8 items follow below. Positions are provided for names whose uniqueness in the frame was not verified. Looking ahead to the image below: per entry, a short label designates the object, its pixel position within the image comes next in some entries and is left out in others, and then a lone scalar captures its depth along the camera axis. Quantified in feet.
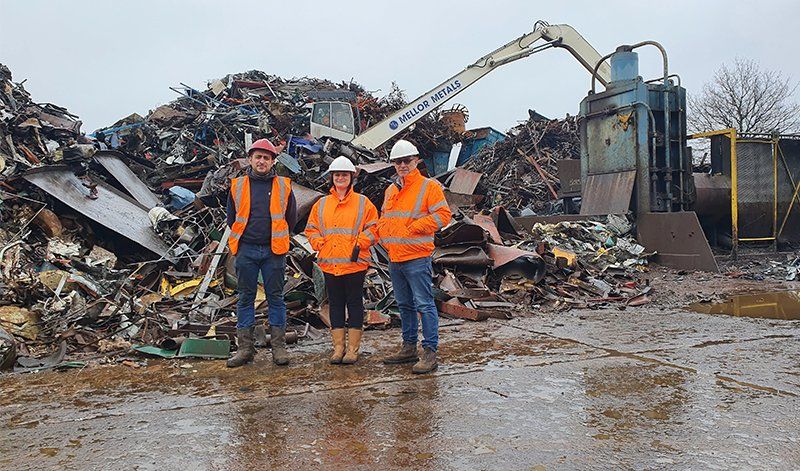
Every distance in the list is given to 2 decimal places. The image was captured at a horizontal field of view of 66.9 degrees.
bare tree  112.78
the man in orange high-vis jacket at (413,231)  14.06
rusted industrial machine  31.02
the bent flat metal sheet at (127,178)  27.53
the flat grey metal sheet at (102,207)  23.32
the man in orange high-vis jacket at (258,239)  15.02
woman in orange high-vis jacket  14.71
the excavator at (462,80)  42.68
